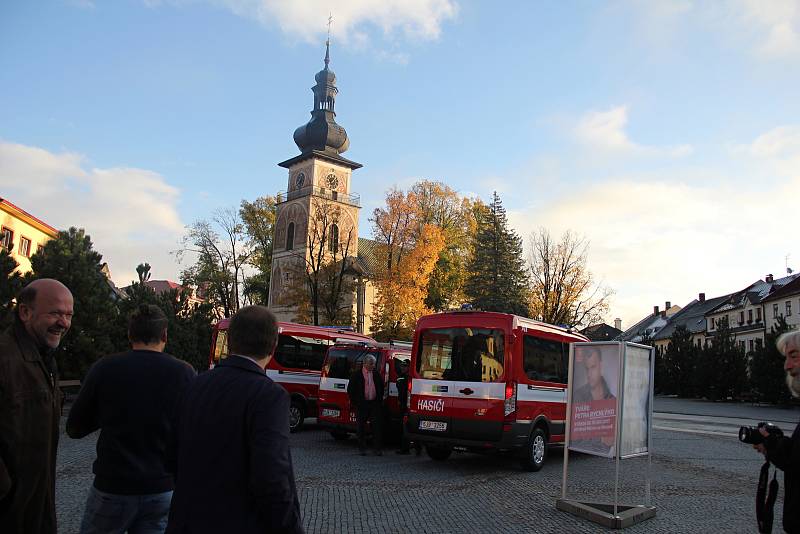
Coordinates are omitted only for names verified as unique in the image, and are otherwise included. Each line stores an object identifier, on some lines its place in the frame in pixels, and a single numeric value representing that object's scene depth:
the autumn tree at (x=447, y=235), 46.78
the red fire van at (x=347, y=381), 15.17
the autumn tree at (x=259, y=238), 55.91
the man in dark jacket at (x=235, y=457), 2.73
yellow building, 37.38
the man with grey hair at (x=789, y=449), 3.61
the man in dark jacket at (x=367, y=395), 13.91
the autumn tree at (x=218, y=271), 47.88
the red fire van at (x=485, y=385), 11.36
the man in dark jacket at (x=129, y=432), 3.76
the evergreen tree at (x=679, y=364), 52.59
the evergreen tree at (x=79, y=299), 19.47
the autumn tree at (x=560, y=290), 42.22
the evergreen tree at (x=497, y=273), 43.41
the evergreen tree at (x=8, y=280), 18.00
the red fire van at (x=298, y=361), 17.44
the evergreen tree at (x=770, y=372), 38.50
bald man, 2.86
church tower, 67.44
